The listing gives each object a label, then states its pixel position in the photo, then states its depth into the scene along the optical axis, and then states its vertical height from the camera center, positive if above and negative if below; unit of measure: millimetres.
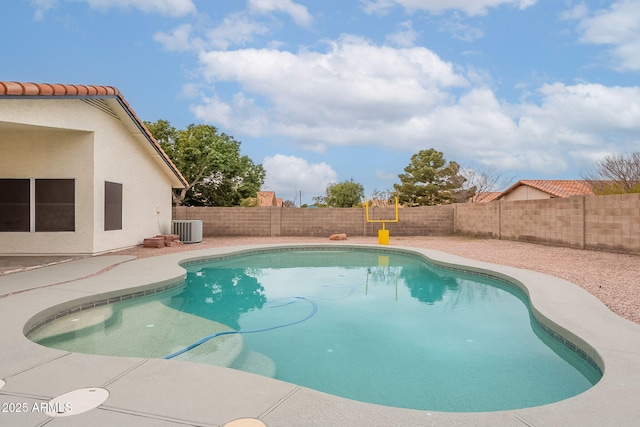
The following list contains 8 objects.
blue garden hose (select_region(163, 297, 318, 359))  3891 -1421
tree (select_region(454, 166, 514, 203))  31578 +2704
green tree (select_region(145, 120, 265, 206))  18656 +2344
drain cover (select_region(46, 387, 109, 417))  2207 -1131
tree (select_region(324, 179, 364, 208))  34094 +1652
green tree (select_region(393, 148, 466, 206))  29219 +2419
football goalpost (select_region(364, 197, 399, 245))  12828 -807
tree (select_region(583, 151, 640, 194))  21641 +2523
